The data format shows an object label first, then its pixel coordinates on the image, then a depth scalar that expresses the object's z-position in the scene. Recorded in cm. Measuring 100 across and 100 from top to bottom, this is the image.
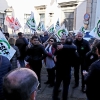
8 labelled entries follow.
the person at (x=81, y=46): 277
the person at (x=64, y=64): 211
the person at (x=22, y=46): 366
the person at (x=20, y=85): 72
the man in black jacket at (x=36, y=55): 259
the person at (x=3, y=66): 152
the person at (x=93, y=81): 144
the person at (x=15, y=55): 267
